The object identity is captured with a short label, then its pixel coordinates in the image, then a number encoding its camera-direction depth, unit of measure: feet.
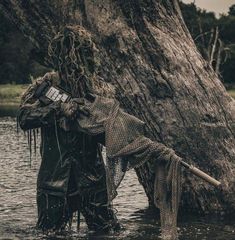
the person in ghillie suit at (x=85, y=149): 26.76
